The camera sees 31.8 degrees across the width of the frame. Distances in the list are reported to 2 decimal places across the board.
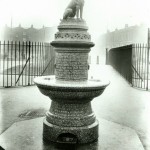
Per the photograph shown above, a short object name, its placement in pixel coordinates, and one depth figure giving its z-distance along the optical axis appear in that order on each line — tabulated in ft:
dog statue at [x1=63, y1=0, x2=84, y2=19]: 17.72
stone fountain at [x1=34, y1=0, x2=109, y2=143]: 16.84
